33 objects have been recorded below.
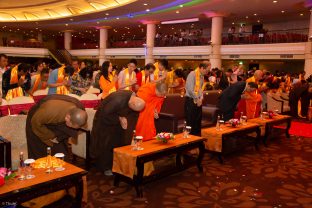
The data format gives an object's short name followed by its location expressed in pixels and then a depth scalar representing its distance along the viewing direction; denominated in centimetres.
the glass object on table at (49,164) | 285
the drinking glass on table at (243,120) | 595
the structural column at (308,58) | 1369
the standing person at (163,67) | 604
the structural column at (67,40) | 2659
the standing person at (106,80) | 554
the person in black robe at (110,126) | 388
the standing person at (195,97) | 563
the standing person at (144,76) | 662
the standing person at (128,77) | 607
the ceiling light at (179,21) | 1840
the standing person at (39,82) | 660
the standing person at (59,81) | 605
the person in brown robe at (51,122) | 290
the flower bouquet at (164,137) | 411
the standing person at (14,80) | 571
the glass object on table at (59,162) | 291
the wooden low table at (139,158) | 362
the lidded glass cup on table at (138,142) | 383
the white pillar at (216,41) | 1666
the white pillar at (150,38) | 1978
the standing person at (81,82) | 622
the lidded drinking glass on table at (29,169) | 271
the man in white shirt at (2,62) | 571
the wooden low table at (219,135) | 502
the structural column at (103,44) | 2327
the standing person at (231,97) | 607
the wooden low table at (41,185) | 242
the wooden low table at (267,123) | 626
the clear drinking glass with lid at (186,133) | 459
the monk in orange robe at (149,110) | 461
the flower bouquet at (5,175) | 249
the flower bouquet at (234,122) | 552
